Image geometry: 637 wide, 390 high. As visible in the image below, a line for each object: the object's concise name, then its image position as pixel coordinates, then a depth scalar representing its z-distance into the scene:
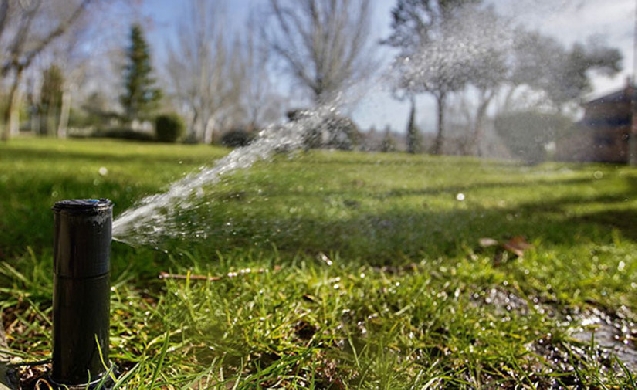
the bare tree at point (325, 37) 15.38
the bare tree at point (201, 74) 26.25
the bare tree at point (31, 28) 9.76
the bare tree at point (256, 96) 28.67
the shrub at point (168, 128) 22.61
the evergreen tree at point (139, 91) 35.94
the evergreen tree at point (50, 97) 25.92
